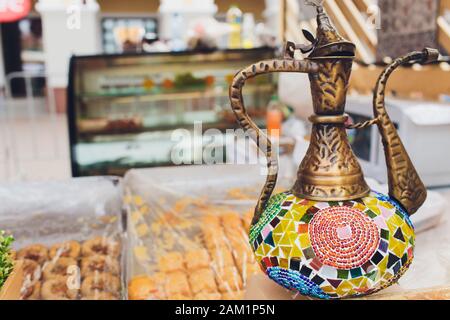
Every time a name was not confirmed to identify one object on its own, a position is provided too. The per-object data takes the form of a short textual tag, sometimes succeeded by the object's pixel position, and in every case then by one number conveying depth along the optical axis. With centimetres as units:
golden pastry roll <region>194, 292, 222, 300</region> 114
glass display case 282
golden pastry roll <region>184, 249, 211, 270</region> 131
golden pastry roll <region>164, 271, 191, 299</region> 118
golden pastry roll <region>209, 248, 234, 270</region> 129
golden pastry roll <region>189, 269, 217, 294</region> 121
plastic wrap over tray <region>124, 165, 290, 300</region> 121
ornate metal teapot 54
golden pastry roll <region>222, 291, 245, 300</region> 114
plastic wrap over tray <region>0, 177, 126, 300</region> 126
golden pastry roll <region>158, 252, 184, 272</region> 128
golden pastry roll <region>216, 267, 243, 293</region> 120
